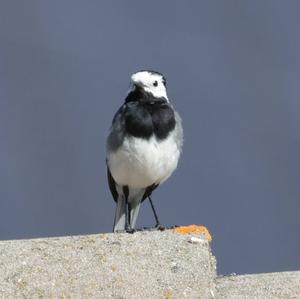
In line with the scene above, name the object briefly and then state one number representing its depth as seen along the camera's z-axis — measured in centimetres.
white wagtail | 1274
